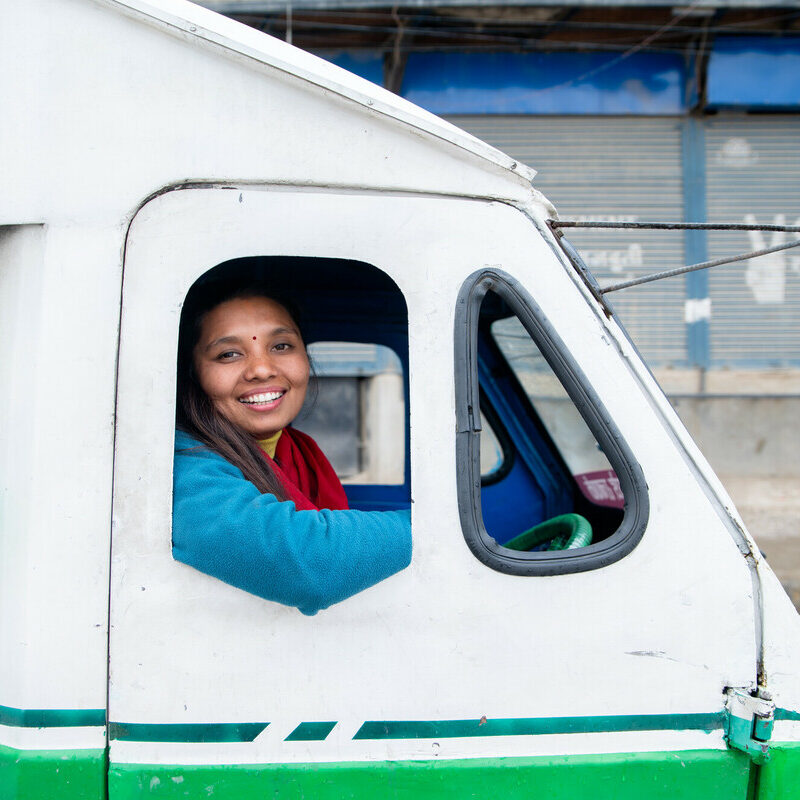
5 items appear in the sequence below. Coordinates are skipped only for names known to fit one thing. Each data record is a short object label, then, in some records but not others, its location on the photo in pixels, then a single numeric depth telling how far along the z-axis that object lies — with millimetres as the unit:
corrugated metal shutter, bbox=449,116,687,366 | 8164
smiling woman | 1219
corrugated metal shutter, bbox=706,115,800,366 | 8180
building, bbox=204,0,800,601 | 7863
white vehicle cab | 1229
